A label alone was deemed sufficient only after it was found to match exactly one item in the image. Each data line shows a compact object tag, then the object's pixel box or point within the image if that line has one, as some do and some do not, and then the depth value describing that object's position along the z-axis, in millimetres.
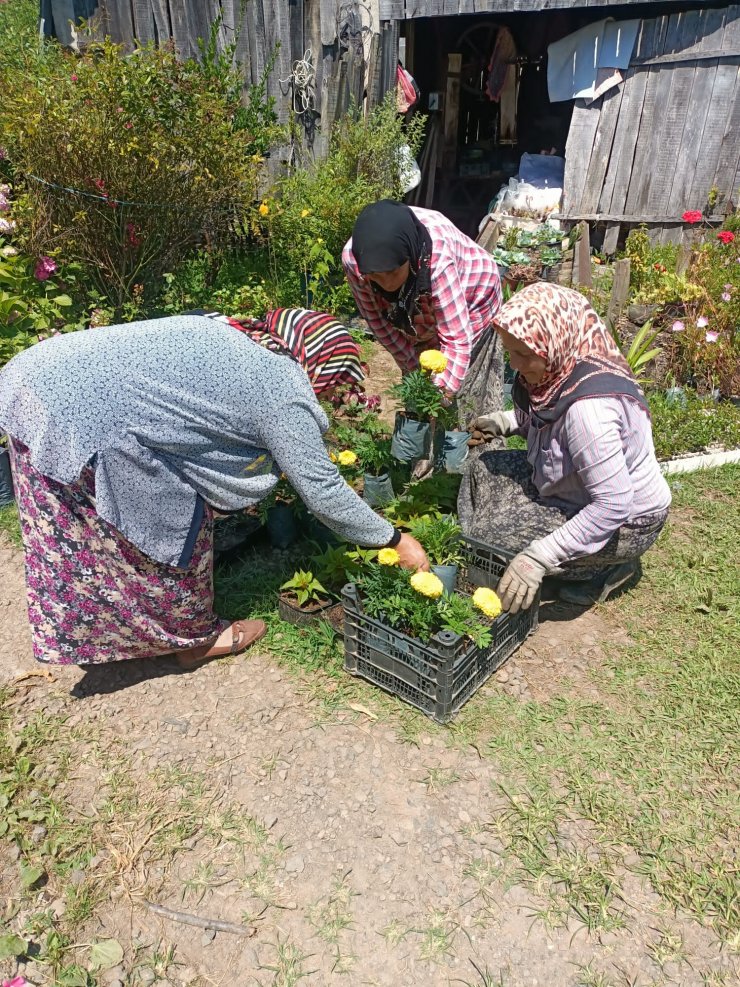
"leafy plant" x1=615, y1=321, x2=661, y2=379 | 4520
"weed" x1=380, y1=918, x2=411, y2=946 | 1935
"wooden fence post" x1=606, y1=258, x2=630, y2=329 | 5281
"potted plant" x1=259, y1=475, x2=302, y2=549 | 3248
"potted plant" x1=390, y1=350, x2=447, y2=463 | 2838
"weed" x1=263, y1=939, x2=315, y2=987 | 1854
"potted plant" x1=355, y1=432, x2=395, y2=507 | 3180
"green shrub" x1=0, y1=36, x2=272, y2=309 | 4137
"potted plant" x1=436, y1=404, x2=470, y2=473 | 3408
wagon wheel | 8789
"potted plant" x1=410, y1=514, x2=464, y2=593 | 2801
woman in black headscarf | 2955
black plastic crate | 2387
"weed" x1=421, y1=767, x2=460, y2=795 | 2330
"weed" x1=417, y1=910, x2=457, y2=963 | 1900
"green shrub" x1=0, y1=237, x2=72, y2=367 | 4102
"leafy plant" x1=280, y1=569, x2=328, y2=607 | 2863
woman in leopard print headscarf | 2516
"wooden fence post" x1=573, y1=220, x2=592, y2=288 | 6090
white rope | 5789
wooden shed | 5559
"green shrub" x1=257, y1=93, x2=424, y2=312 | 5621
